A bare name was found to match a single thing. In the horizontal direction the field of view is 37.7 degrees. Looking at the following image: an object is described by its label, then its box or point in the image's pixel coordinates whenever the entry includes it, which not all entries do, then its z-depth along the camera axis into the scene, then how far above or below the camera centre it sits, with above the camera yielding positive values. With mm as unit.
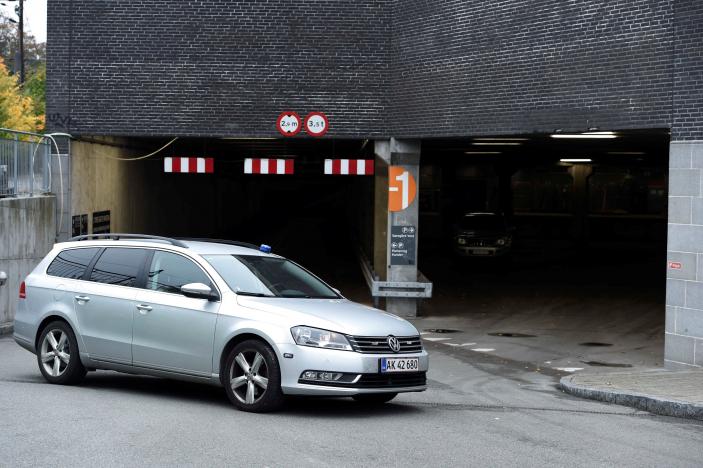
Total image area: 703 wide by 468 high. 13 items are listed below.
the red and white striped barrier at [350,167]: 22266 +1105
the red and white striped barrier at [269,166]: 22266 +1095
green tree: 51134 +9943
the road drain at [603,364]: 15852 -2202
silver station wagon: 9078 -1035
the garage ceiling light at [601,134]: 17609 +1539
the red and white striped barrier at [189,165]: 22328 +1087
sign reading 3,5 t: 22062 +2017
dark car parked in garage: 33844 -617
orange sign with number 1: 22328 +646
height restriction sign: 22109 +1988
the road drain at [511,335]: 19250 -2159
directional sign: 22438 -558
